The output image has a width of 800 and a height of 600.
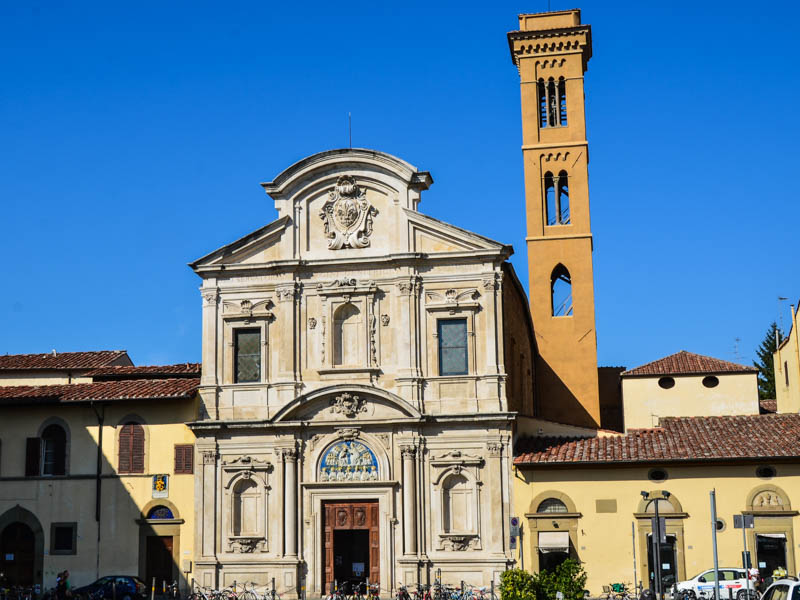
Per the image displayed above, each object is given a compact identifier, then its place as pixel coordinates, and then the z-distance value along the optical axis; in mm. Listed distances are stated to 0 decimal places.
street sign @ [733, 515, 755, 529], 26377
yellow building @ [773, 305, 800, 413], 42781
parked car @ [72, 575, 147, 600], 36438
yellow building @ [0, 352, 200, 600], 38688
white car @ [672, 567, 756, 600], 33531
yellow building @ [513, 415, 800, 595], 35938
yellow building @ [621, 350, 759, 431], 46125
